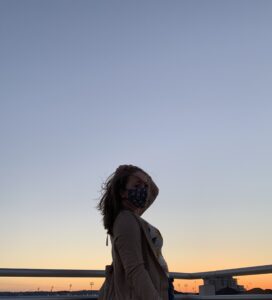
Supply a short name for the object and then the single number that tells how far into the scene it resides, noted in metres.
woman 1.54
